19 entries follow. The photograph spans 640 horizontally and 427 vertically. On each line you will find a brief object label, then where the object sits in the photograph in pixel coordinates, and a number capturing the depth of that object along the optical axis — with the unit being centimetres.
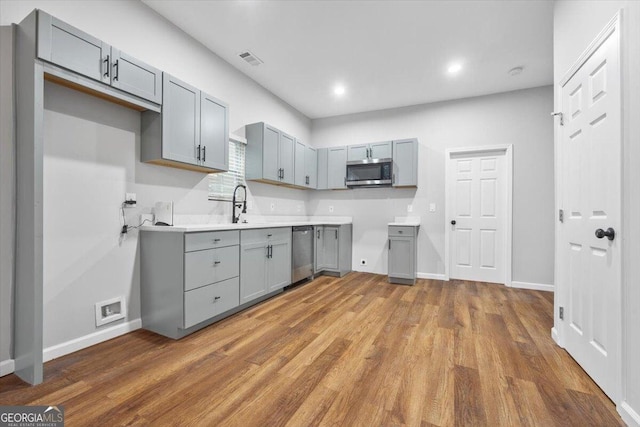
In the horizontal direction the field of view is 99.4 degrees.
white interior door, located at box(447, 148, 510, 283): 418
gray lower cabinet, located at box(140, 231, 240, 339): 227
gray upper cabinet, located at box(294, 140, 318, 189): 454
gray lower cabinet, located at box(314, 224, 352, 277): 448
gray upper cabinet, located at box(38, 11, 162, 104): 172
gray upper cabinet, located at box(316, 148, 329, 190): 501
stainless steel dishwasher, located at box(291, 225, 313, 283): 379
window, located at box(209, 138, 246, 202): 328
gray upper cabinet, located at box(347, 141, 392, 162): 457
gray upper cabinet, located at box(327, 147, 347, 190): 486
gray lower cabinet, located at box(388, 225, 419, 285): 410
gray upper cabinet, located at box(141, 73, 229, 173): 244
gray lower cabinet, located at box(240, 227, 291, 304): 290
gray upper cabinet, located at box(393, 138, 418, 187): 440
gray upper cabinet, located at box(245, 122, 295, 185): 371
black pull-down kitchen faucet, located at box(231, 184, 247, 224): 349
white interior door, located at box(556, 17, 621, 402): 153
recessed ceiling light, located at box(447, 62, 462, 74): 346
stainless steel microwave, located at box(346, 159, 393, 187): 444
